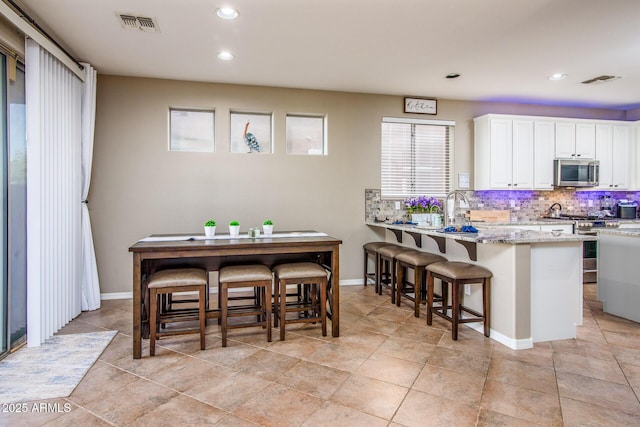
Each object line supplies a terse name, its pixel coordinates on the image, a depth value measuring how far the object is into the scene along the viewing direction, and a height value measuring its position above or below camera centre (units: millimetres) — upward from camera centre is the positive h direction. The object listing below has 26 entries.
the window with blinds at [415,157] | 5207 +794
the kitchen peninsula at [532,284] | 2811 -591
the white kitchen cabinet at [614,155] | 5520 +860
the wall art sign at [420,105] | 5148 +1516
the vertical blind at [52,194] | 2895 +152
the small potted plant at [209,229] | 3270 -163
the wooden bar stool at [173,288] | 2693 -578
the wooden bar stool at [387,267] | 4102 -712
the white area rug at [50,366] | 2195 -1091
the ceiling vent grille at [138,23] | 2918 +1566
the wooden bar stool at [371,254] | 4539 -592
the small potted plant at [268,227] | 3454 -158
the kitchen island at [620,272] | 3461 -607
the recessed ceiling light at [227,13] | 2795 +1564
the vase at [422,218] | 4285 -84
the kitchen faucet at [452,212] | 3639 -10
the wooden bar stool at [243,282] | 2852 -567
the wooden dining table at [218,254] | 2674 -337
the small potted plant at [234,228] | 3312 -157
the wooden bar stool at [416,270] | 3564 -605
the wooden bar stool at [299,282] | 2994 -593
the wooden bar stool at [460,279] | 2941 -570
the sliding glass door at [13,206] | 2713 +39
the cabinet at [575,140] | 5348 +1064
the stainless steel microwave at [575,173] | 5258 +563
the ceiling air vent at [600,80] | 4336 +1609
